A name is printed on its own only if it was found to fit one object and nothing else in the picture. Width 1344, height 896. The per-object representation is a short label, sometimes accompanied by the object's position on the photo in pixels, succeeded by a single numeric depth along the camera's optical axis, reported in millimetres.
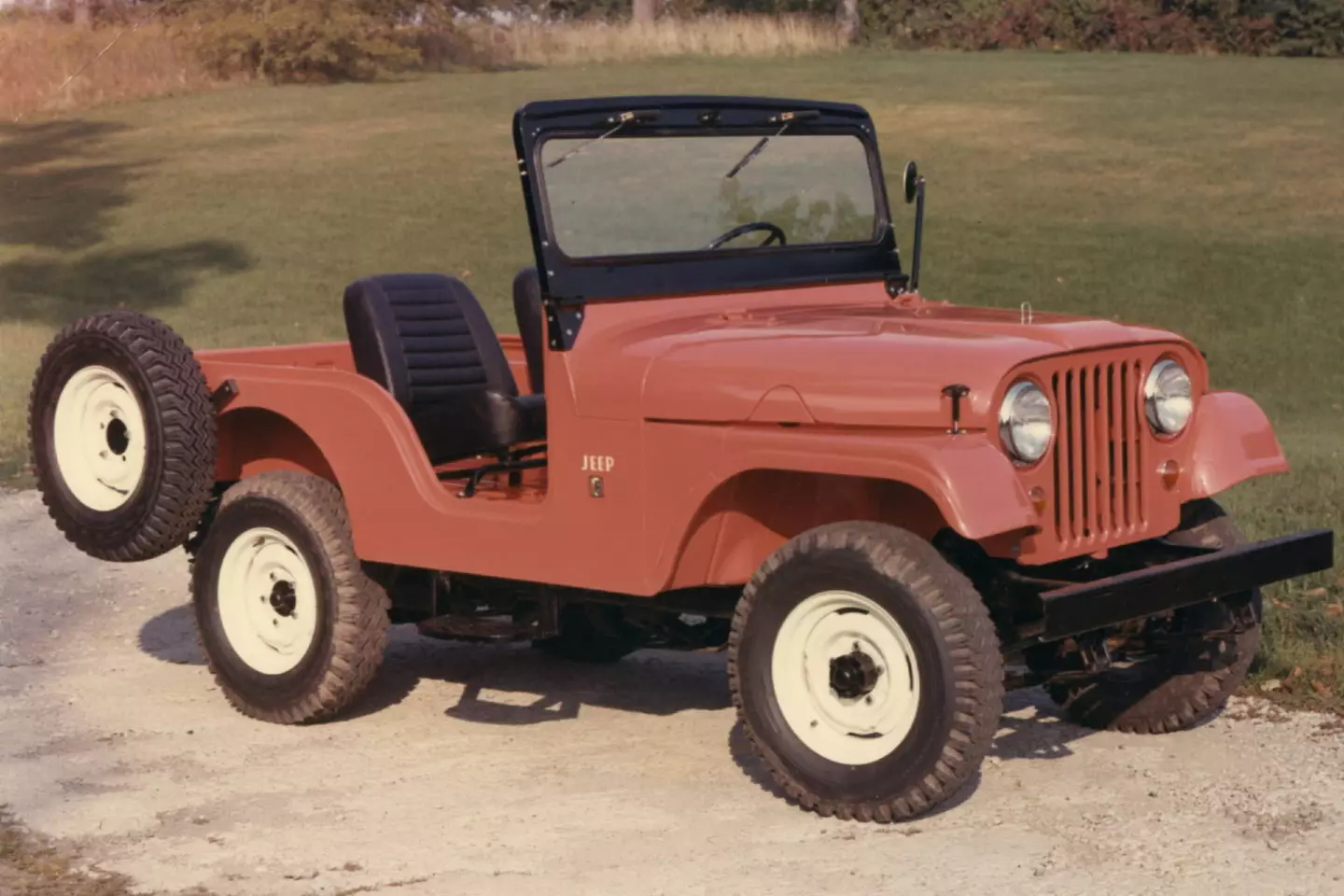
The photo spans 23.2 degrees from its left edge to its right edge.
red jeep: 8916
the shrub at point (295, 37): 63425
